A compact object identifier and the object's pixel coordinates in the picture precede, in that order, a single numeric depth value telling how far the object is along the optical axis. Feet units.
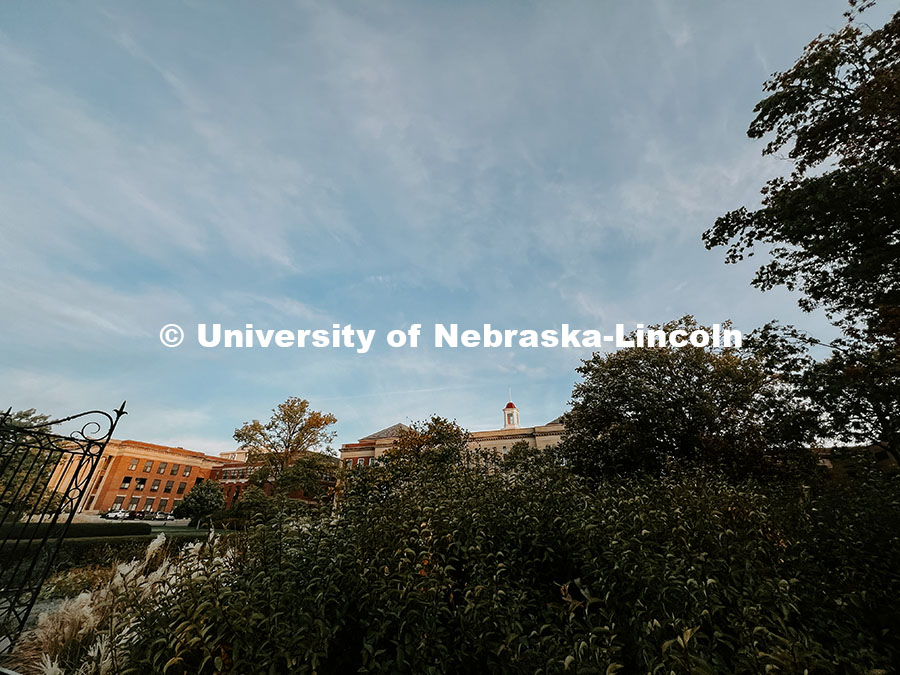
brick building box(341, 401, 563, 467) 135.74
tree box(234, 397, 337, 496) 102.18
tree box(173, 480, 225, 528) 97.45
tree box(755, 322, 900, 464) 30.17
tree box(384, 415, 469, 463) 80.74
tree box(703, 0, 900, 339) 28.78
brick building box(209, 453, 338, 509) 157.38
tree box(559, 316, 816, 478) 50.70
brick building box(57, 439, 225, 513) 154.20
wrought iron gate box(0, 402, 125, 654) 14.71
